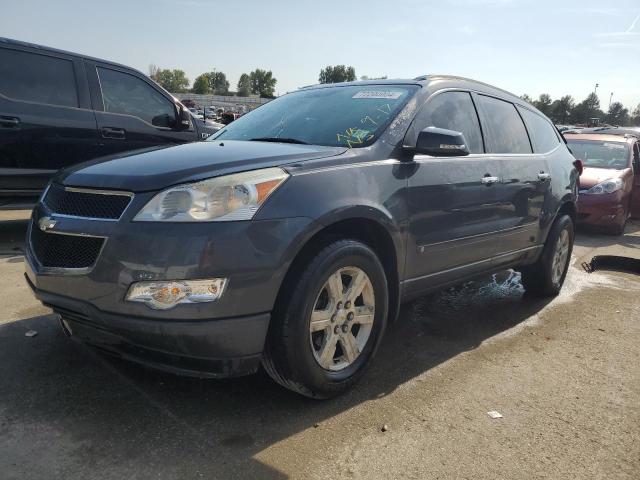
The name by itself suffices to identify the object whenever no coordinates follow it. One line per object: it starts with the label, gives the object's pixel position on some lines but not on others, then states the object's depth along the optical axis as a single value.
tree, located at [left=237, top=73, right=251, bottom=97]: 159.25
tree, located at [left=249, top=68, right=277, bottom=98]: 155.00
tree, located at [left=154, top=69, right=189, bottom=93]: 150.31
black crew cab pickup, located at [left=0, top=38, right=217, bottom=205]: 5.50
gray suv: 2.34
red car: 8.27
